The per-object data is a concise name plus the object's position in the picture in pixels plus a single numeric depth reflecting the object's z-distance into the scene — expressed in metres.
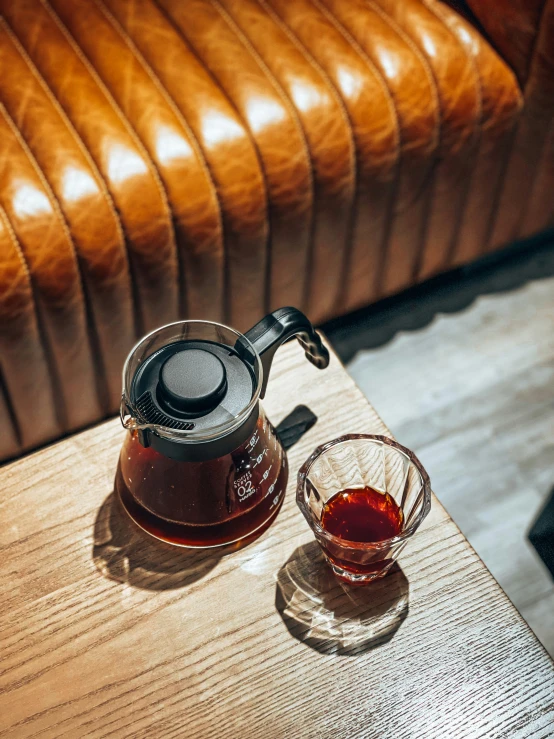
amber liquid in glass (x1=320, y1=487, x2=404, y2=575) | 0.63
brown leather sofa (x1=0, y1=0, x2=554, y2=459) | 1.01
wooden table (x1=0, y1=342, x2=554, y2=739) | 0.59
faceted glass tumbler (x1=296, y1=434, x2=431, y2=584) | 0.61
